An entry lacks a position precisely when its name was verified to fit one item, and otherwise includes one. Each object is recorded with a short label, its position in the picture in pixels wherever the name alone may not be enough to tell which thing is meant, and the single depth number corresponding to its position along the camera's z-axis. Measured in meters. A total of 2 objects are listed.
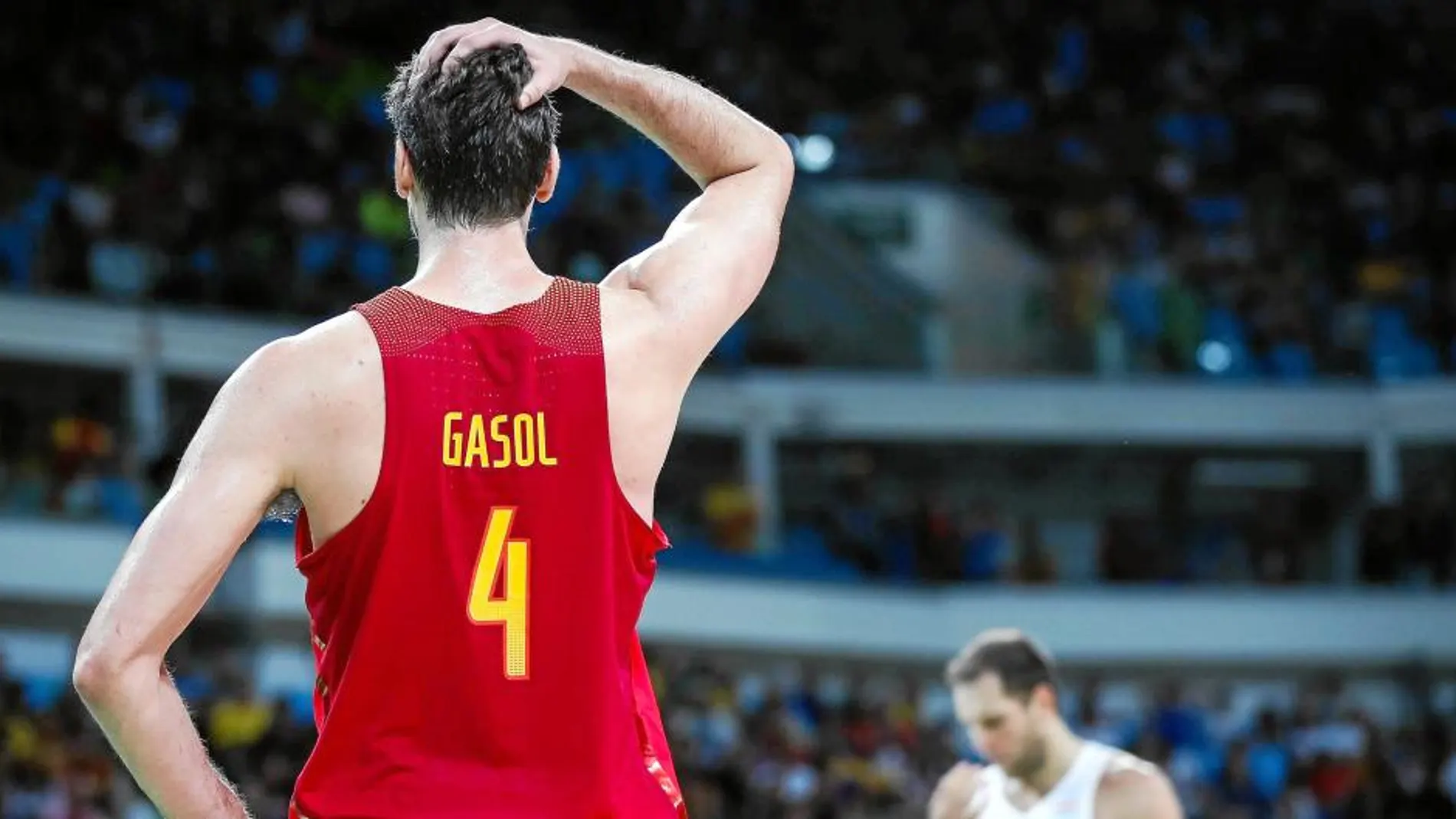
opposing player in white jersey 14.96
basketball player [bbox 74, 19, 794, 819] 5.82
